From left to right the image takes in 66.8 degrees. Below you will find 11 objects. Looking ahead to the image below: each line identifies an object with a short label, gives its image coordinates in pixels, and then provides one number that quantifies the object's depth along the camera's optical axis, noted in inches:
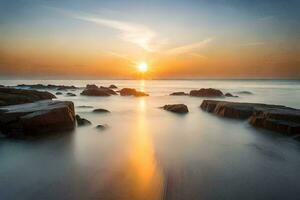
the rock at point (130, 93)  1724.5
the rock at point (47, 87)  2532.5
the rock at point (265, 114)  419.2
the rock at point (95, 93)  1546.5
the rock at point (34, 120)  401.1
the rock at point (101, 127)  502.7
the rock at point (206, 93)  1538.4
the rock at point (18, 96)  595.3
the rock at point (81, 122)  519.2
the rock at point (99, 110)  759.2
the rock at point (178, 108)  757.9
